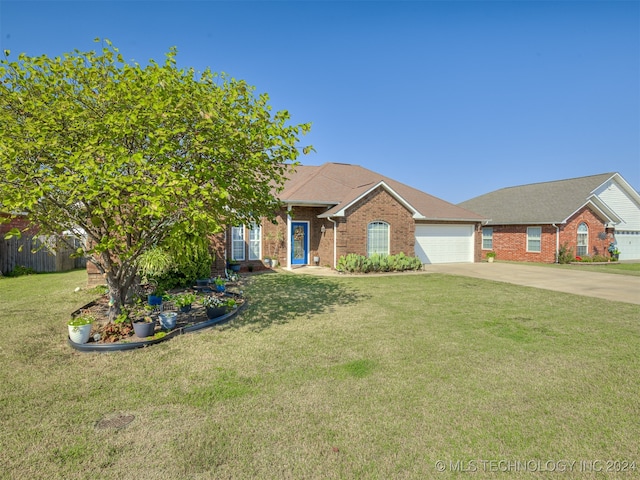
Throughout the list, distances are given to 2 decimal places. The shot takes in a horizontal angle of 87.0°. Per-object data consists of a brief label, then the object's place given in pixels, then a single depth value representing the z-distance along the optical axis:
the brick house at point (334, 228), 16.69
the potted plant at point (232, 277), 13.03
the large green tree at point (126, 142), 4.90
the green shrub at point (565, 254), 21.58
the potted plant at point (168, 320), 6.54
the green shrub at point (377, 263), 15.84
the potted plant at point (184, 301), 7.52
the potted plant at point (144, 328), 6.03
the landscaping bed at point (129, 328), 5.66
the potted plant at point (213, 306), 7.33
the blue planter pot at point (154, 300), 8.73
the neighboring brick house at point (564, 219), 22.11
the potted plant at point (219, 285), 10.45
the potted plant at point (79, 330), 5.69
